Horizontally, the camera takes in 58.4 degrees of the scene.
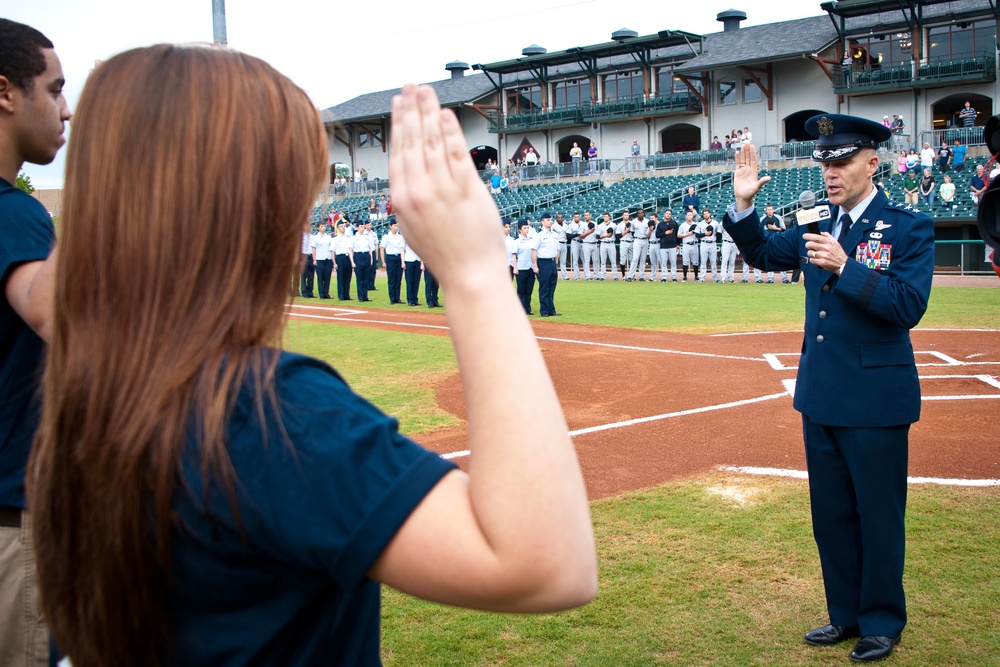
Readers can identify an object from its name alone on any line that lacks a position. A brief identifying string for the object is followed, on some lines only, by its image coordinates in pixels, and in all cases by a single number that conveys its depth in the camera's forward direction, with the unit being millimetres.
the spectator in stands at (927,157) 30016
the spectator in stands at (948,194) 26891
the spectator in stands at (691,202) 30547
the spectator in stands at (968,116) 32625
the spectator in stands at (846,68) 38281
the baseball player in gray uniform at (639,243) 27797
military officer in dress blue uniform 4043
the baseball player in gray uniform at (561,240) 24883
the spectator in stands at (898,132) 32375
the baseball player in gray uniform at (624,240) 28391
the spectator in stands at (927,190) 27719
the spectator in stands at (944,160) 29500
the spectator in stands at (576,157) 44156
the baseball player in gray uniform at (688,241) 26672
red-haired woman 1125
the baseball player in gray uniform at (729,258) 25734
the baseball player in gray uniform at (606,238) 28594
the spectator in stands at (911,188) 28000
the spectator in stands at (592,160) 43281
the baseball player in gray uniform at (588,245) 29250
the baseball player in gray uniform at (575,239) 29938
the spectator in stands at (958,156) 29703
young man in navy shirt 1997
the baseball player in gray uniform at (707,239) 26297
